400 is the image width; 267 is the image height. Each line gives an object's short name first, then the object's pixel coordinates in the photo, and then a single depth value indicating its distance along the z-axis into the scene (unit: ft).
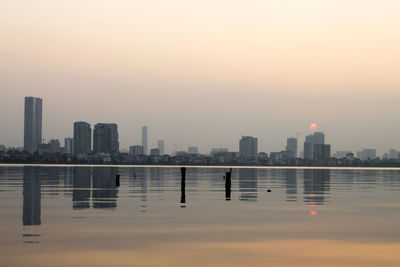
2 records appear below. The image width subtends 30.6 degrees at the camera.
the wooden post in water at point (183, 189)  215.69
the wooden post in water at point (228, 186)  237.29
